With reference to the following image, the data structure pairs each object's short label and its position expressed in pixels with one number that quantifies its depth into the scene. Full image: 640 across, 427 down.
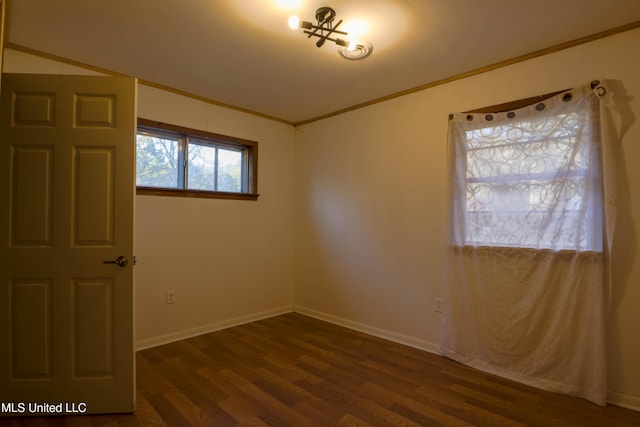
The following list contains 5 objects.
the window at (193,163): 3.03
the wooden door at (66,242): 1.90
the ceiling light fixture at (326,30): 1.92
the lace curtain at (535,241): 2.12
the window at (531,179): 2.16
